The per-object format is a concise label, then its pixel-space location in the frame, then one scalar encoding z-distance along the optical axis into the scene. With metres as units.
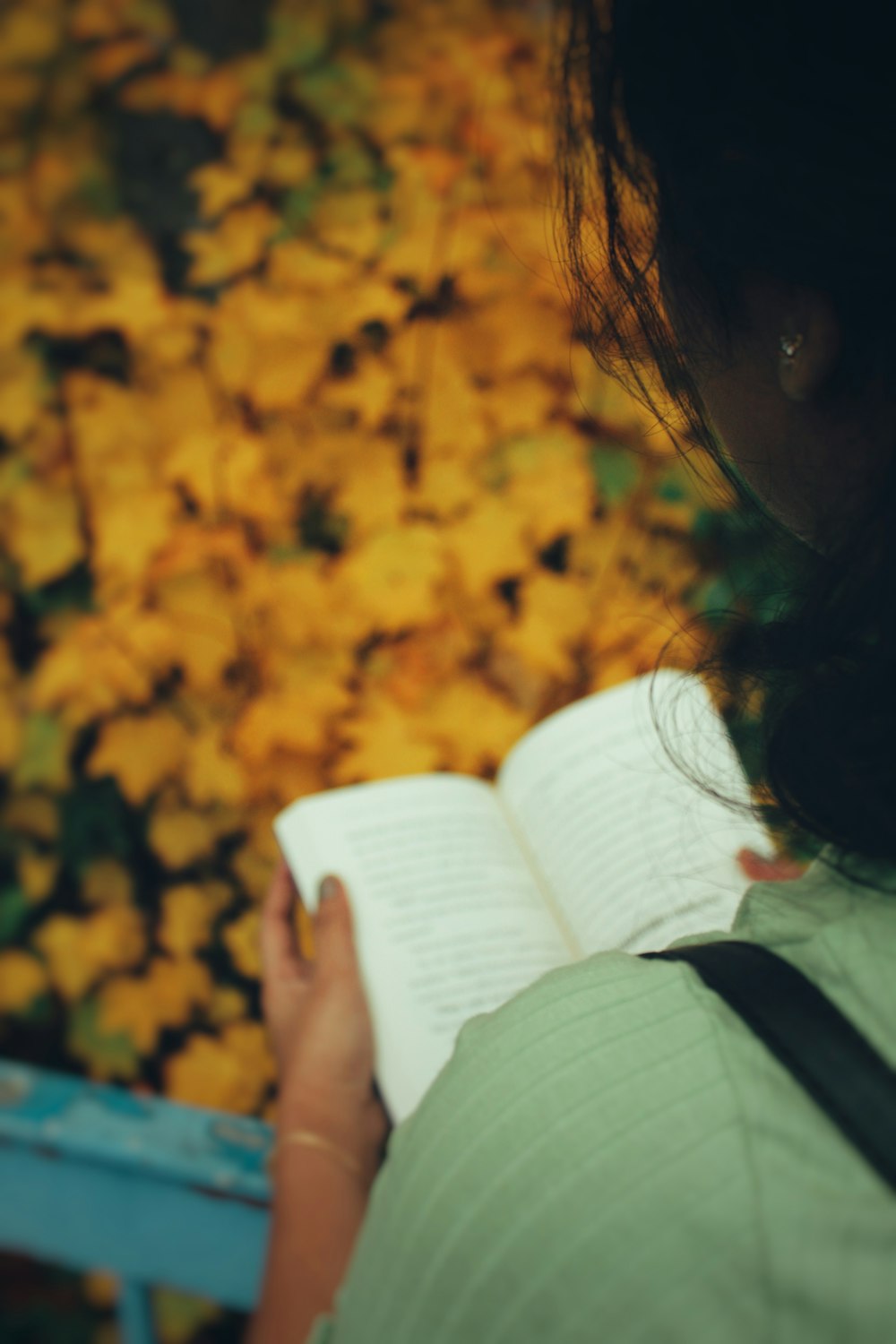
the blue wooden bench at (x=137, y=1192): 0.89
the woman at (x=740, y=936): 0.30
